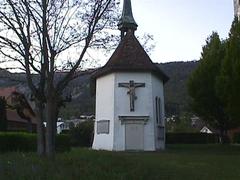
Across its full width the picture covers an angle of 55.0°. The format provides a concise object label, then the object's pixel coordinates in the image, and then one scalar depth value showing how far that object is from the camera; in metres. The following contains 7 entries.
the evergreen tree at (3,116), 17.72
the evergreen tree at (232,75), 16.32
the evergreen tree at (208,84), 22.94
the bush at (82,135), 26.19
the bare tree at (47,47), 9.77
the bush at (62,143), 14.20
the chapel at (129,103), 19.25
